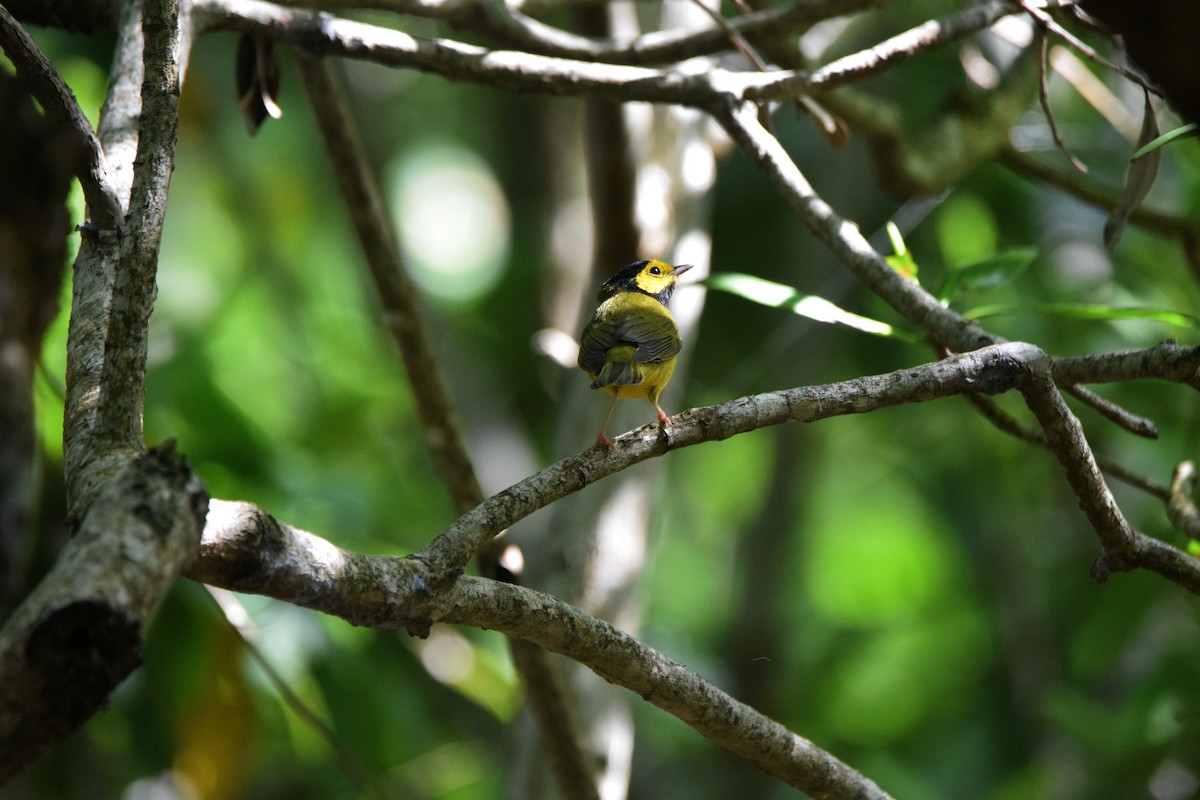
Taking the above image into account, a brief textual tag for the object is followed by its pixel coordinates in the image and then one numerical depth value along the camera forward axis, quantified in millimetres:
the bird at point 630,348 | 5406
